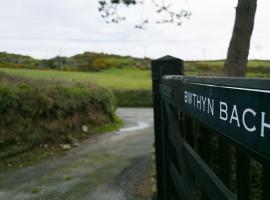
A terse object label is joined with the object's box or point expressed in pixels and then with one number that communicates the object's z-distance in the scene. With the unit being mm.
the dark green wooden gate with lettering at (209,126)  1053
